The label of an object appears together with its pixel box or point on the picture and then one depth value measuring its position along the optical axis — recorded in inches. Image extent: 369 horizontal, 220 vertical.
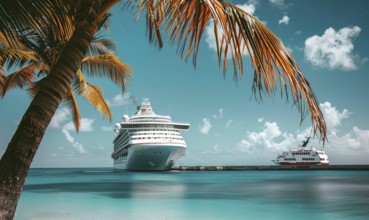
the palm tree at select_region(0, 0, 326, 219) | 88.7
